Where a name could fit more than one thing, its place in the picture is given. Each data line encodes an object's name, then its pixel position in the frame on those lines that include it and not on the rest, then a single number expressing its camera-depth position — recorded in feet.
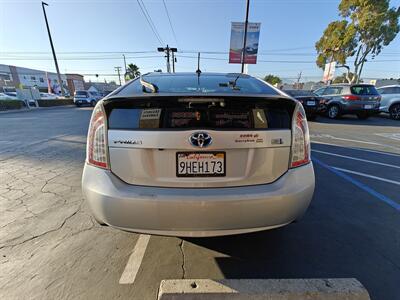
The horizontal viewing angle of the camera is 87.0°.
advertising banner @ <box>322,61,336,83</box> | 73.10
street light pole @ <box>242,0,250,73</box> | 46.15
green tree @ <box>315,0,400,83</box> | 74.79
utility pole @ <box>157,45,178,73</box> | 95.30
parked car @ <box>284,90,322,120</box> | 34.63
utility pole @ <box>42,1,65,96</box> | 78.02
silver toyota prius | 4.96
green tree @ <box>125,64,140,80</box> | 180.49
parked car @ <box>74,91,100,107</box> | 78.54
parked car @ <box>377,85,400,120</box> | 38.83
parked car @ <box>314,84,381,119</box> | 34.37
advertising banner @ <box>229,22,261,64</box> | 50.78
